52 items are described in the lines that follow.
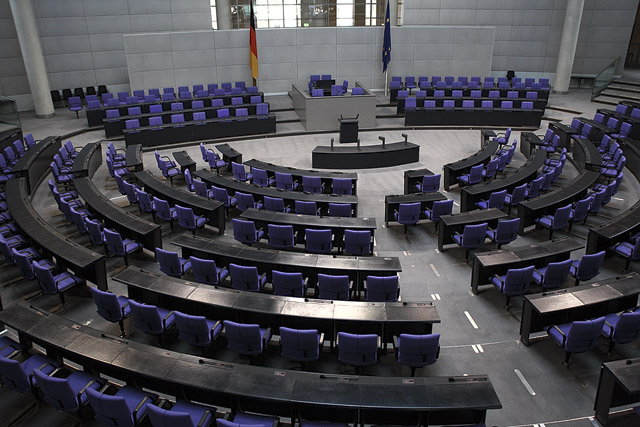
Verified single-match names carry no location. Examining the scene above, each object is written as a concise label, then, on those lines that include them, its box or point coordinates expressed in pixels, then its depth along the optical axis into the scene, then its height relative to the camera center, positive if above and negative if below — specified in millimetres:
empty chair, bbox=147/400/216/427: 5230 -3921
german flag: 21766 -597
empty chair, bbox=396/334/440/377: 6602 -3991
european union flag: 22922 -391
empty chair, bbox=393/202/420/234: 11117 -3784
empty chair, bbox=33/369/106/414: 5684 -3960
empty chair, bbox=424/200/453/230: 11242 -3736
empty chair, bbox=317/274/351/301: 8117 -3894
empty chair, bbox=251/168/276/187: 13477 -3594
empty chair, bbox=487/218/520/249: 10125 -3822
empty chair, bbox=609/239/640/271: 9273 -3883
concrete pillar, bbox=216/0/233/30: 23234 +962
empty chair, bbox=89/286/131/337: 7473 -3867
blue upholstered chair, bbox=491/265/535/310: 8227 -3898
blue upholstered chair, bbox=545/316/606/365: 6730 -3954
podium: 17797 -3202
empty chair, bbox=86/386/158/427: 5469 -4015
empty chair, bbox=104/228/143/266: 9625 -3881
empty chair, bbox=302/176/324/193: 12828 -3593
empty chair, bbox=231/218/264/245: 10305 -3840
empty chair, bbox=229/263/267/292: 8430 -3902
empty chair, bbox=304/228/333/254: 9875 -3869
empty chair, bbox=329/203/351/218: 11297 -3703
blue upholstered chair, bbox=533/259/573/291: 8375 -3897
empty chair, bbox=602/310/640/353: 6852 -3934
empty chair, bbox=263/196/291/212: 11672 -3706
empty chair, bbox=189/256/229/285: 8648 -3869
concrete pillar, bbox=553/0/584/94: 23375 -528
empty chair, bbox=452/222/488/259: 9891 -3831
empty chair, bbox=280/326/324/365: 6680 -3955
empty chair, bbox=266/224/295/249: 10055 -3825
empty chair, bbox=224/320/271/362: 6801 -3951
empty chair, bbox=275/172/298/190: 13241 -3644
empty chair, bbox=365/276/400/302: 8055 -3897
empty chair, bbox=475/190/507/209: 11555 -3661
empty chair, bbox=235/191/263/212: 11805 -3715
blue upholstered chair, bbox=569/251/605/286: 8648 -3890
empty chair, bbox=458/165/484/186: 13453 -3656
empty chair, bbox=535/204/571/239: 10734 -3832
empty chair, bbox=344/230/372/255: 9875 -3901
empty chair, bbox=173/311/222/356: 6969 -3936
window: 24734 +1112
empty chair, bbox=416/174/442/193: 12969 -3674
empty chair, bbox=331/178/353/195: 12961 -3685
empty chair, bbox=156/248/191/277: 8875 -3851
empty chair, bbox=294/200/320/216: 11305 -3672
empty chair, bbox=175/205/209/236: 10844 -3792
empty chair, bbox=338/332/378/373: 6594 -3967
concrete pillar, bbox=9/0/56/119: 19203 -656
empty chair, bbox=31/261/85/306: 8273 -3930
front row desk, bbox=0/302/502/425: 5461 -3747
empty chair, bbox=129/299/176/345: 7184 -3918
